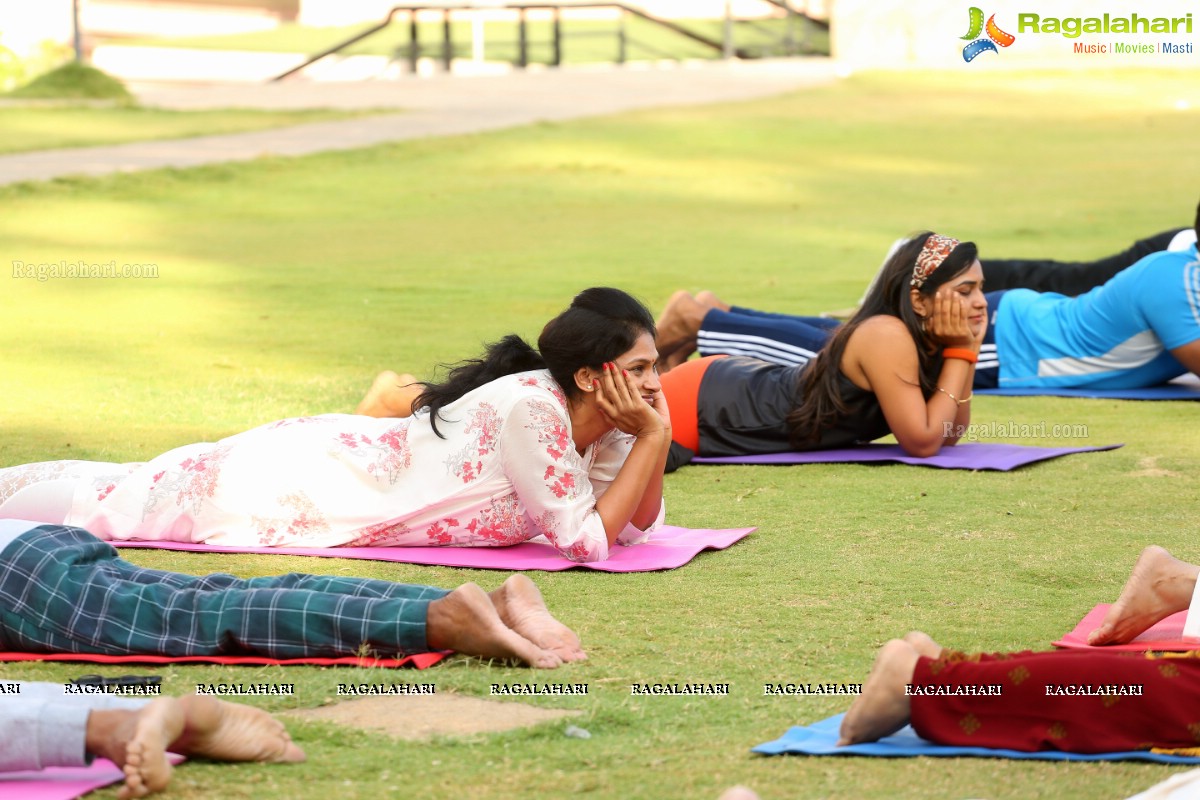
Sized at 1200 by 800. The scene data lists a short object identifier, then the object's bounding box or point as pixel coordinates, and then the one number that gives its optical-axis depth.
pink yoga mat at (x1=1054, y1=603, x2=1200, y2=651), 7.35
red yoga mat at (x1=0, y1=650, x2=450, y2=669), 7.03
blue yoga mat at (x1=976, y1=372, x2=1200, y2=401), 15.04
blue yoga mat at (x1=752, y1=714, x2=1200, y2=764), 5.94
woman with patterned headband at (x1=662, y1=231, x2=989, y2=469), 11.73
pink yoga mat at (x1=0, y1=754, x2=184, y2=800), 5.57
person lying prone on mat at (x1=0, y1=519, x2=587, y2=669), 7.02
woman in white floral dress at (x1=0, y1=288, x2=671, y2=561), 8.74
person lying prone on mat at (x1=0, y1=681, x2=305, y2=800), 5.45
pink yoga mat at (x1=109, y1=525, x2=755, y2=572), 8.94
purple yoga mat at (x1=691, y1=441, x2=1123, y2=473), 12.09
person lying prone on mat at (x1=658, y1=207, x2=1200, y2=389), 14.09
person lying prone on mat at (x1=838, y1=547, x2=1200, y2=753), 5.95
